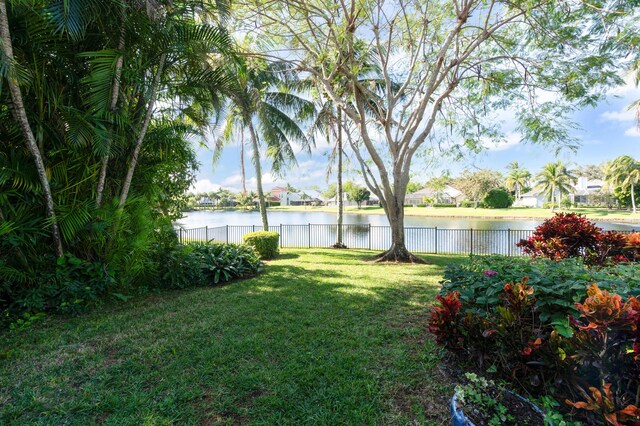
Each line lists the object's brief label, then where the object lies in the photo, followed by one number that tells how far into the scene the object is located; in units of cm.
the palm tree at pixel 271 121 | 1043
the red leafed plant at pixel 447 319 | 241
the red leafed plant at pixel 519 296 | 206
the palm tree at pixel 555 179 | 3856
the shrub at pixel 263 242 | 898
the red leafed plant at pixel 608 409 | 136
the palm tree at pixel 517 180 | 5188
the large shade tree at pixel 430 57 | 657
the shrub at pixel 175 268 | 529
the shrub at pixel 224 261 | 580
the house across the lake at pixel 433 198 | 5447
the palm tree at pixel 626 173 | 3027
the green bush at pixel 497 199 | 4041
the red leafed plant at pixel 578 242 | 473
